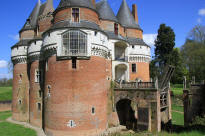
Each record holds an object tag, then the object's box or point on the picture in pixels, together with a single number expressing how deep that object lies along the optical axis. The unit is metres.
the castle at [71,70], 17.03
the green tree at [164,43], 39.78
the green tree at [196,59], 37.69
